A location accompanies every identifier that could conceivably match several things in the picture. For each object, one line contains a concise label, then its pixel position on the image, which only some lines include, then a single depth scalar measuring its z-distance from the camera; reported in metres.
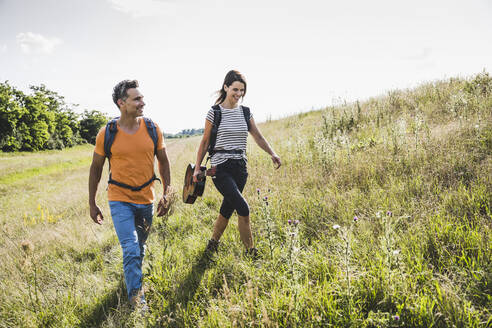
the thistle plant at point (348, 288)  1.81
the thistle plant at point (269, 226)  2.52
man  2.75
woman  3.03
